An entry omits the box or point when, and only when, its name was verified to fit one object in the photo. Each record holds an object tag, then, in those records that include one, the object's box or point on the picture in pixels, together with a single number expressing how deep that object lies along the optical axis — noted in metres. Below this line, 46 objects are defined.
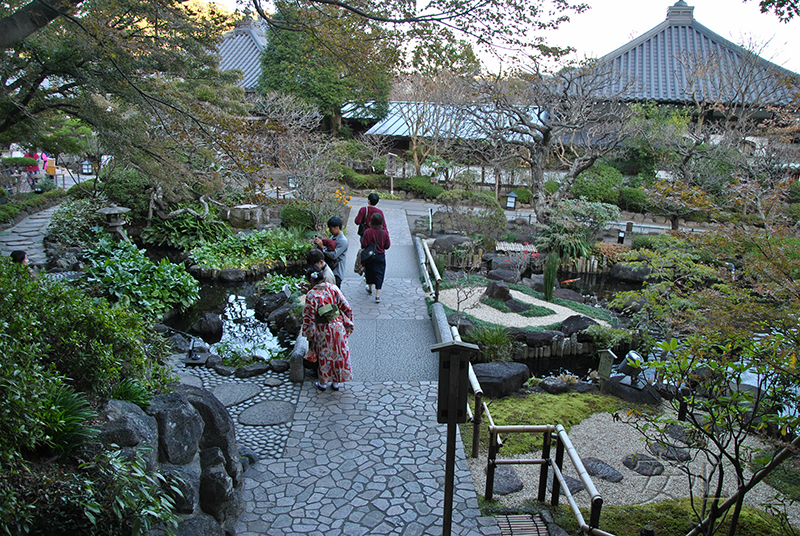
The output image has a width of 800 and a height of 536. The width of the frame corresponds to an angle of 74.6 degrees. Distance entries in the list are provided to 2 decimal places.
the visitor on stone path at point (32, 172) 18.64
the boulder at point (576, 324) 9.38
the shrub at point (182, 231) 14.30
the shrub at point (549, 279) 11.14
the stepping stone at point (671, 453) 5.57
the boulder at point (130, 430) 3.37
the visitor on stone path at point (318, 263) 6.25
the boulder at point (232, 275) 12.39
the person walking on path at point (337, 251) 7.97
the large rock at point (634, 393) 7.16
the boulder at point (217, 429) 4.32
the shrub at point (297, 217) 15.14
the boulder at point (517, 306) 10.30
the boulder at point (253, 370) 7.07
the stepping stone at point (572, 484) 5.02
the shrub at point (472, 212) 15.16
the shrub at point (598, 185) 19.88
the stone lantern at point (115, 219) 12.54
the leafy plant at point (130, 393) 3.95
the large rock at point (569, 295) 11.79
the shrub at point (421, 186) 21.30
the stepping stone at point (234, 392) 6.34
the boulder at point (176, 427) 3.81
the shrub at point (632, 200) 19.38
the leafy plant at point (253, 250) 12.91
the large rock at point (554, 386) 7.43
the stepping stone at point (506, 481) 4.87
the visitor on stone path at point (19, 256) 7.41
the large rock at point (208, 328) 9.46
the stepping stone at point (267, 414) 5.79
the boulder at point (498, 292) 10.66
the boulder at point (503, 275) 12.40
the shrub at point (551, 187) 20.32
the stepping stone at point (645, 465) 5.50
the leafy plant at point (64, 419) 3.10
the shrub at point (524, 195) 20.88
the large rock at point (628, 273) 13.74
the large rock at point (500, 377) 7.07
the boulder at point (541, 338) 9.08
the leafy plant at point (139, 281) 9.12
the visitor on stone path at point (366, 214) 8.62
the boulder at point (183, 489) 3.59
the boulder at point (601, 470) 5.35
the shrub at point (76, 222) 12.39
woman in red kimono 6.14
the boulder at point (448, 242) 13.83
